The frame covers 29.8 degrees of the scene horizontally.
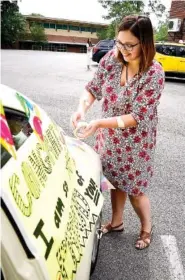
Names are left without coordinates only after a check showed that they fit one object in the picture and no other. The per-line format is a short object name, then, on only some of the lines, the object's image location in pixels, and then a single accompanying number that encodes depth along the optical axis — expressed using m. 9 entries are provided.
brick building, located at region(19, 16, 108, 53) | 51.97
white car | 1.21
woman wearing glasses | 2.14
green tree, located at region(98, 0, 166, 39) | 35.03
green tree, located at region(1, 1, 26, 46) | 36.97
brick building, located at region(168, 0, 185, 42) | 21.16
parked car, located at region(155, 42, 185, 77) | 12.34
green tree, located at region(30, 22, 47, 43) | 45.91
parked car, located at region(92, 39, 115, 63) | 17.11
